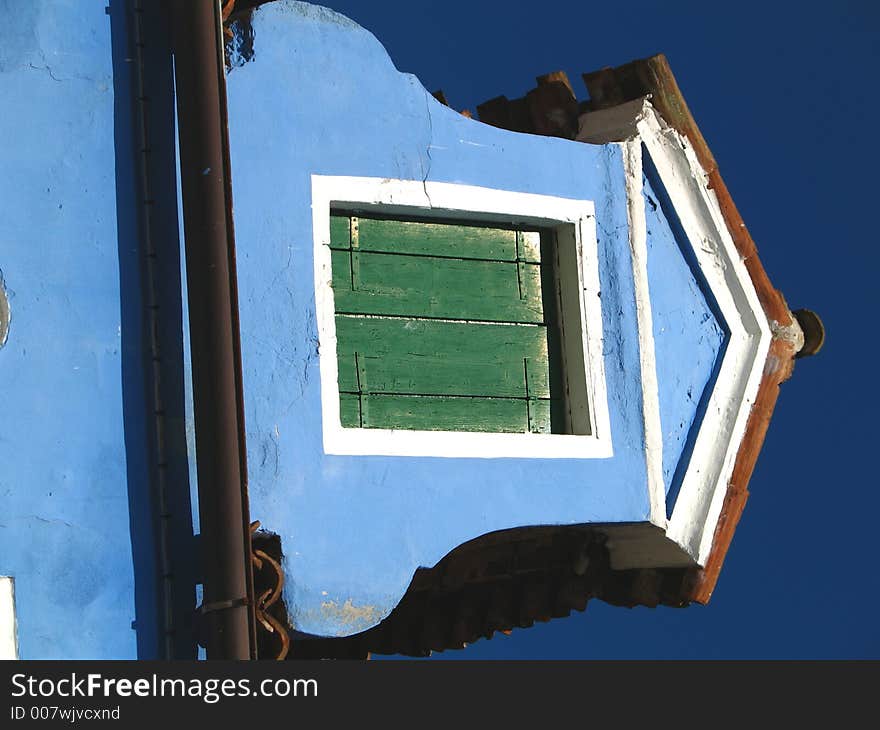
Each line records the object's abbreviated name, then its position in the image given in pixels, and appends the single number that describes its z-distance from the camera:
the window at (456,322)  10.20
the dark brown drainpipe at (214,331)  9.20
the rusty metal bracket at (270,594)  9.55
